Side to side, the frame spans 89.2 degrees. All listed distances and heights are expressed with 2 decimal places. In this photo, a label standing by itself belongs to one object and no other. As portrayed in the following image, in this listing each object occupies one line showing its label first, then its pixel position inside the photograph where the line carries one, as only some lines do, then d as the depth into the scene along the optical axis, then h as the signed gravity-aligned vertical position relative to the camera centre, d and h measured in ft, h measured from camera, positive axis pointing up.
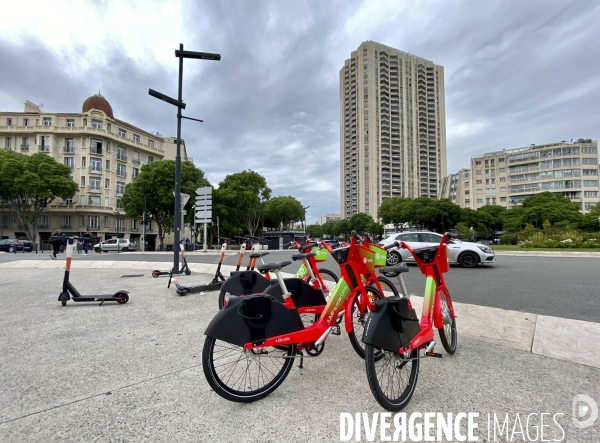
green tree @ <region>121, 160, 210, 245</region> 113.80 +15.06
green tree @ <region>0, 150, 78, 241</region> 118.73 +18.04
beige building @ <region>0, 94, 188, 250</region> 141.18 +34.78
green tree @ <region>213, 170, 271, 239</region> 124.44 +13.01
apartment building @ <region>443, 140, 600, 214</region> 228.43 +44.84
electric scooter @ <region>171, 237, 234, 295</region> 19.94 -3.99
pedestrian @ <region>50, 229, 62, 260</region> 21.39 -0.43
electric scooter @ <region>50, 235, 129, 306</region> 16.81 -3.80
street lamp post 27.41 +11.72
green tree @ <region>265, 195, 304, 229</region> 191.42 +12.22
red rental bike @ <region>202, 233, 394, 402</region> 6.76 -2.56
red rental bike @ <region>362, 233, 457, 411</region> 6.50 -2.74
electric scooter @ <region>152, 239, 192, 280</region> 26.93 -4.05
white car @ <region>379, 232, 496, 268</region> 36.94 -2.85
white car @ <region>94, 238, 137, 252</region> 101.22 -5.44
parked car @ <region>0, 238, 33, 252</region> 96.32 -5.16
